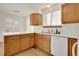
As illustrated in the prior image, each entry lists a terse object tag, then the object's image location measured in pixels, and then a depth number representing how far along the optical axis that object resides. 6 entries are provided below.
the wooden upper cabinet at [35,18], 1.54
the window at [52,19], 1.62
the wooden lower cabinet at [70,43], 1.01
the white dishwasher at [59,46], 1.13
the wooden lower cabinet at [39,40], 1.69
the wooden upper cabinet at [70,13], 1.13
